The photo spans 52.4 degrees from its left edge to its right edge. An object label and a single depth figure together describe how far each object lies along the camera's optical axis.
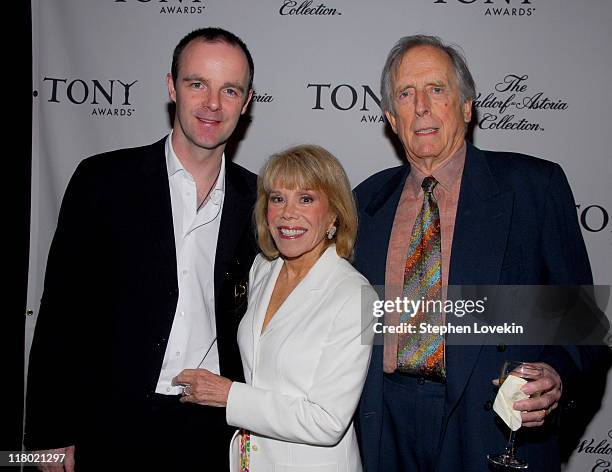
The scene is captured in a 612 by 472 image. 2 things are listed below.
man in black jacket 2.43
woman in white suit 2.10
